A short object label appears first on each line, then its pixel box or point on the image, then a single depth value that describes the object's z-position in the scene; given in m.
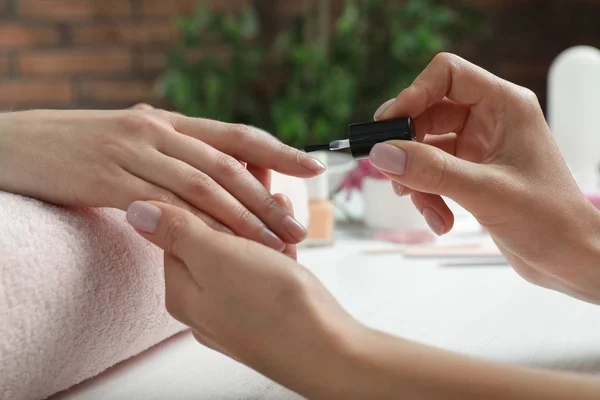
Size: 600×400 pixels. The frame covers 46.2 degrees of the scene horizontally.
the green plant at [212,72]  2.41
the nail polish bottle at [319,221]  1.08
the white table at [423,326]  0.56
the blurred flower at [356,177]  1.20
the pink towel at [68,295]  0.48
